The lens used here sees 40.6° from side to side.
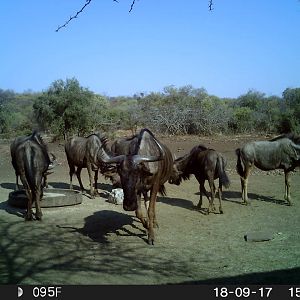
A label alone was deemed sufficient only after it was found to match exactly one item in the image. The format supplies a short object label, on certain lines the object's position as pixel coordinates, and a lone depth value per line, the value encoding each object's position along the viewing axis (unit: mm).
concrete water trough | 11258
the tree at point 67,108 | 27188
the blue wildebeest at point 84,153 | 13895
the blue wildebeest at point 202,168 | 11234
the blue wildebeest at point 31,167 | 10009
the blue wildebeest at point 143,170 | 7738
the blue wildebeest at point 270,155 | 12625
